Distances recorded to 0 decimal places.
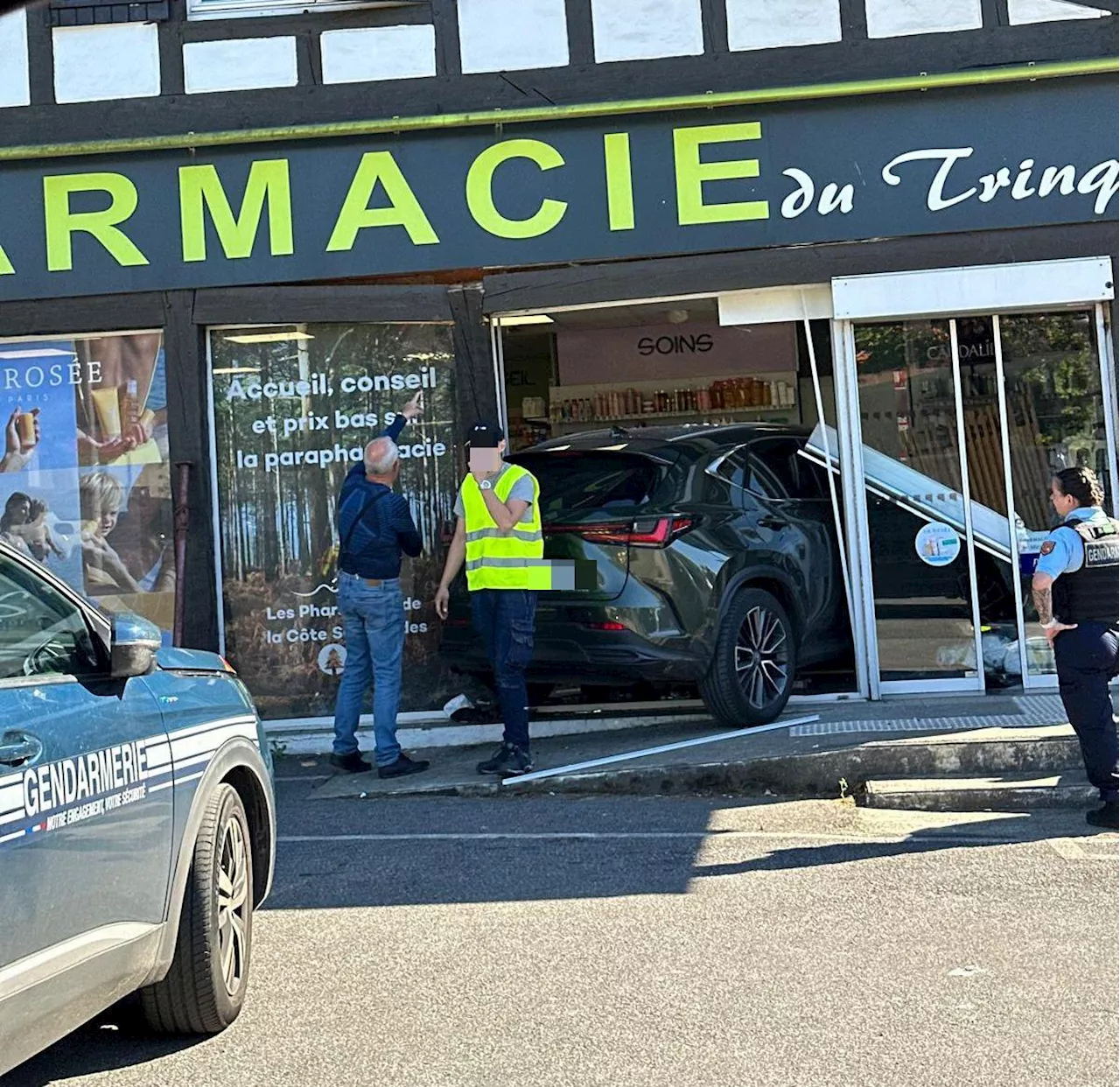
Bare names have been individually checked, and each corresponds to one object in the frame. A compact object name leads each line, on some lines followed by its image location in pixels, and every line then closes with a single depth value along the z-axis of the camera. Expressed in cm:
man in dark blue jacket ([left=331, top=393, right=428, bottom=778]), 956
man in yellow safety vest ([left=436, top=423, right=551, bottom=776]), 907
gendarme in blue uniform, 750
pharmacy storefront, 1080
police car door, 378
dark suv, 959
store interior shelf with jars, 1472
